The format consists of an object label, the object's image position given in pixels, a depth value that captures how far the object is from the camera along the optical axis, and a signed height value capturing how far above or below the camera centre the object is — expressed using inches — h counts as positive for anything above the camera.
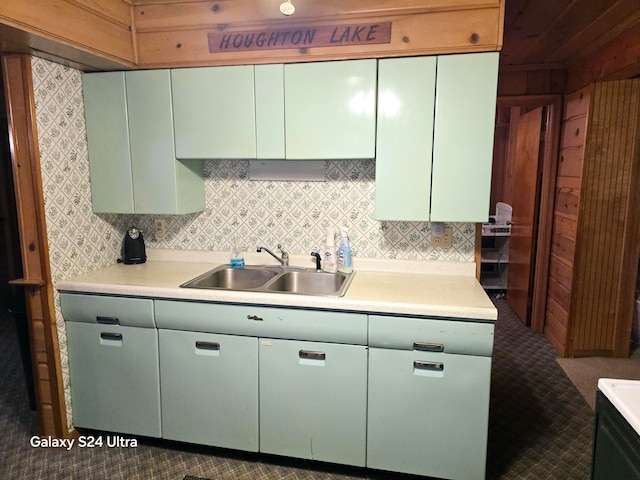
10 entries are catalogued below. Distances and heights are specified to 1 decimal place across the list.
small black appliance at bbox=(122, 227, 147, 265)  101.0 -16.8
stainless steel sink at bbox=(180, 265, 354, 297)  89.3 -22.3
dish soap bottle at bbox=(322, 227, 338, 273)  91.0 -16.2
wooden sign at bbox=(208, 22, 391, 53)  77.7 +26.7
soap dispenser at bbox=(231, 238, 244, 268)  98.4 -18.6
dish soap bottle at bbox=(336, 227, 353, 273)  90.7 -16.7
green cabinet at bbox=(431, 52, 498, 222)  75.6 +7.7
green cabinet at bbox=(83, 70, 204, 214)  88.0 +6.9
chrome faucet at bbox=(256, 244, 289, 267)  96.9 -18.5
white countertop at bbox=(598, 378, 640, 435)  42.1 -23.4
